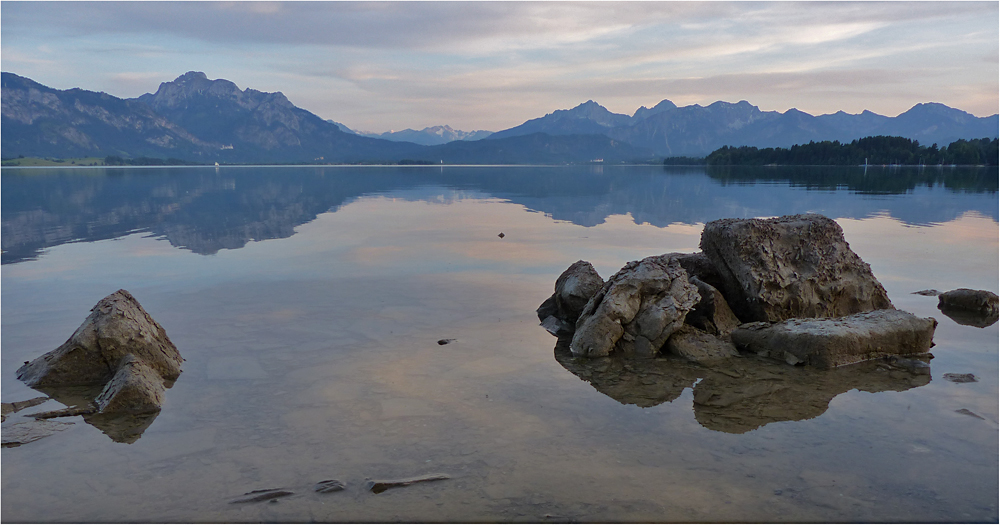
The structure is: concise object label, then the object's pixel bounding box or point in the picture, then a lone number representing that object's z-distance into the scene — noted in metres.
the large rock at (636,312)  13.03
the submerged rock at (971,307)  15.26
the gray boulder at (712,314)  14.12
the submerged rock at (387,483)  7.50
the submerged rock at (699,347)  12.60
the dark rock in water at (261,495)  7.28
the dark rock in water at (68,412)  9.51
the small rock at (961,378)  11.25
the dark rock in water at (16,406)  9.64
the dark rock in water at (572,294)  15.13
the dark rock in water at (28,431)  8.67
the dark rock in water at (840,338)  12.05
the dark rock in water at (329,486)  7.48
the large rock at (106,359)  10.61
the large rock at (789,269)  14.41
